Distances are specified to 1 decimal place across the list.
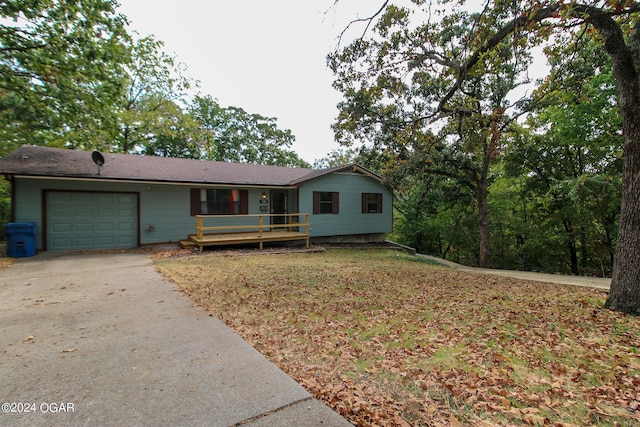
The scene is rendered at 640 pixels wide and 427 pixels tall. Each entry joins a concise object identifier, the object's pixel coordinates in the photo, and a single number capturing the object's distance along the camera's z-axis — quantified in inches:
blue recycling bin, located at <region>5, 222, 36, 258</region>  344.8
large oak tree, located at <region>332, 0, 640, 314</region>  177.9
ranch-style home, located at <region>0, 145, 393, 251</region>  388.2
